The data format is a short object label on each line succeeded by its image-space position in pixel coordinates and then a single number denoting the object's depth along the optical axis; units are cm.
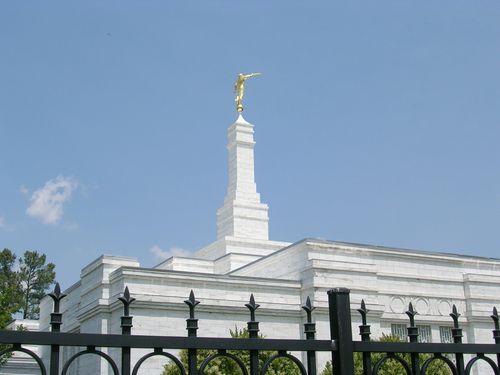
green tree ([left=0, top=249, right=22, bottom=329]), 5941
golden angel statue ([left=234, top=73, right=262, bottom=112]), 4744
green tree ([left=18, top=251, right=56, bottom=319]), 6178
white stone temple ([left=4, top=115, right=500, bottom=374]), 2738
